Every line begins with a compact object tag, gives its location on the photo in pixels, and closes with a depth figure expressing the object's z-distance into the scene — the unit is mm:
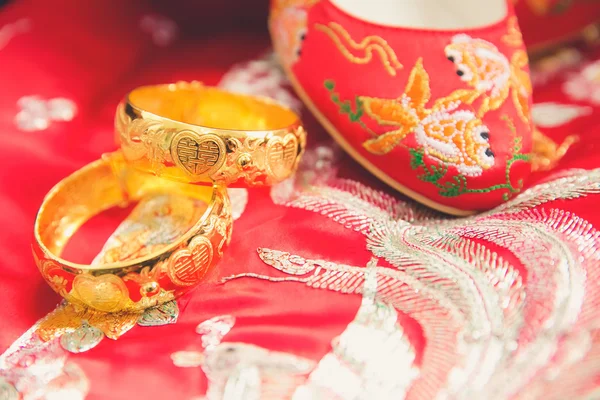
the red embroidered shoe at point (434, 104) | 501
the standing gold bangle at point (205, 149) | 456
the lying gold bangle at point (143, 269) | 415
